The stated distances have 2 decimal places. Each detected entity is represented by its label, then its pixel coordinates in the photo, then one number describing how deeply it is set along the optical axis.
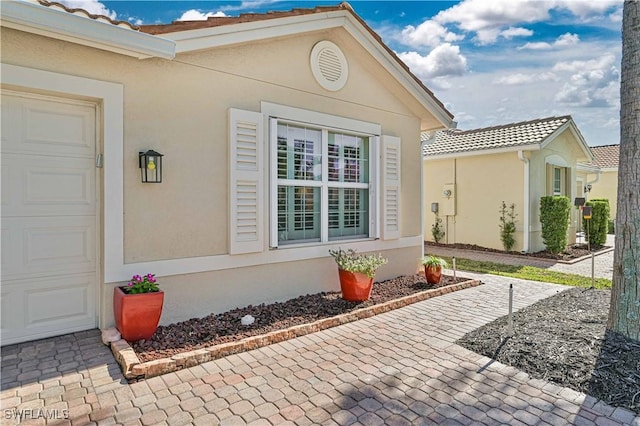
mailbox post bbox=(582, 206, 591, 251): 11.16
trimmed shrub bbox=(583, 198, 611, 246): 14.24
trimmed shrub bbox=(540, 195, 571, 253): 12.03
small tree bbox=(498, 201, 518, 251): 12.64
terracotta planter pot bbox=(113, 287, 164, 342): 4.16
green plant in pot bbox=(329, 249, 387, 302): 5.95
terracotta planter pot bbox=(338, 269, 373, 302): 5.96
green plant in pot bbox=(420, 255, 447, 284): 7.41
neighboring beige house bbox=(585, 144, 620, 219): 24.33
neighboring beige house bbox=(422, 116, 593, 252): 12.36
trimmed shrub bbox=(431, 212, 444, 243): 14.87
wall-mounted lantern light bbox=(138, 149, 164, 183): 4.64
